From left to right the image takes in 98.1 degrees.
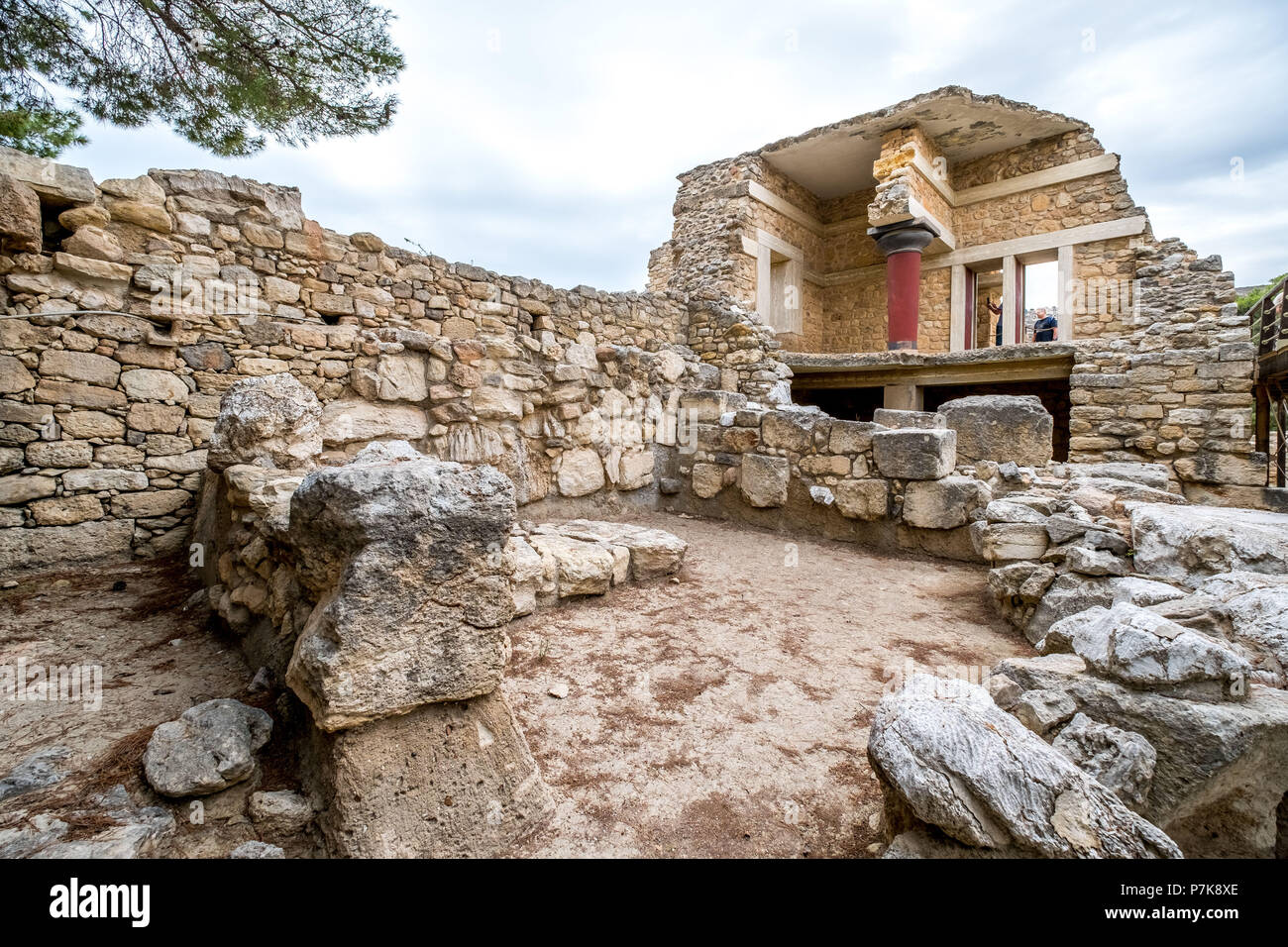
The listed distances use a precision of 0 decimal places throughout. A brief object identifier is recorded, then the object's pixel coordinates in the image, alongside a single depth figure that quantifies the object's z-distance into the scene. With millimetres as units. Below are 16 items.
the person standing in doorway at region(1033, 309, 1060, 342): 11298
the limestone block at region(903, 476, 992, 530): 4383
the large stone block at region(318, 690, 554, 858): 1405
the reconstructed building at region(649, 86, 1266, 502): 7043
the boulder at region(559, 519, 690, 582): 3809
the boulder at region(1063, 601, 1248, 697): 1514
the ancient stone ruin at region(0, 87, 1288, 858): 1422
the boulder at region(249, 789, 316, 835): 1444
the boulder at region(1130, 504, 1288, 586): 2449
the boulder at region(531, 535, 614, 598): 3363
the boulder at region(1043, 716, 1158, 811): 1402
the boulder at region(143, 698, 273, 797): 1469
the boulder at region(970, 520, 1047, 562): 3453
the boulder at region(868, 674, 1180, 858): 1146
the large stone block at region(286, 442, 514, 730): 1413
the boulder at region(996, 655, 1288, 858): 1378
